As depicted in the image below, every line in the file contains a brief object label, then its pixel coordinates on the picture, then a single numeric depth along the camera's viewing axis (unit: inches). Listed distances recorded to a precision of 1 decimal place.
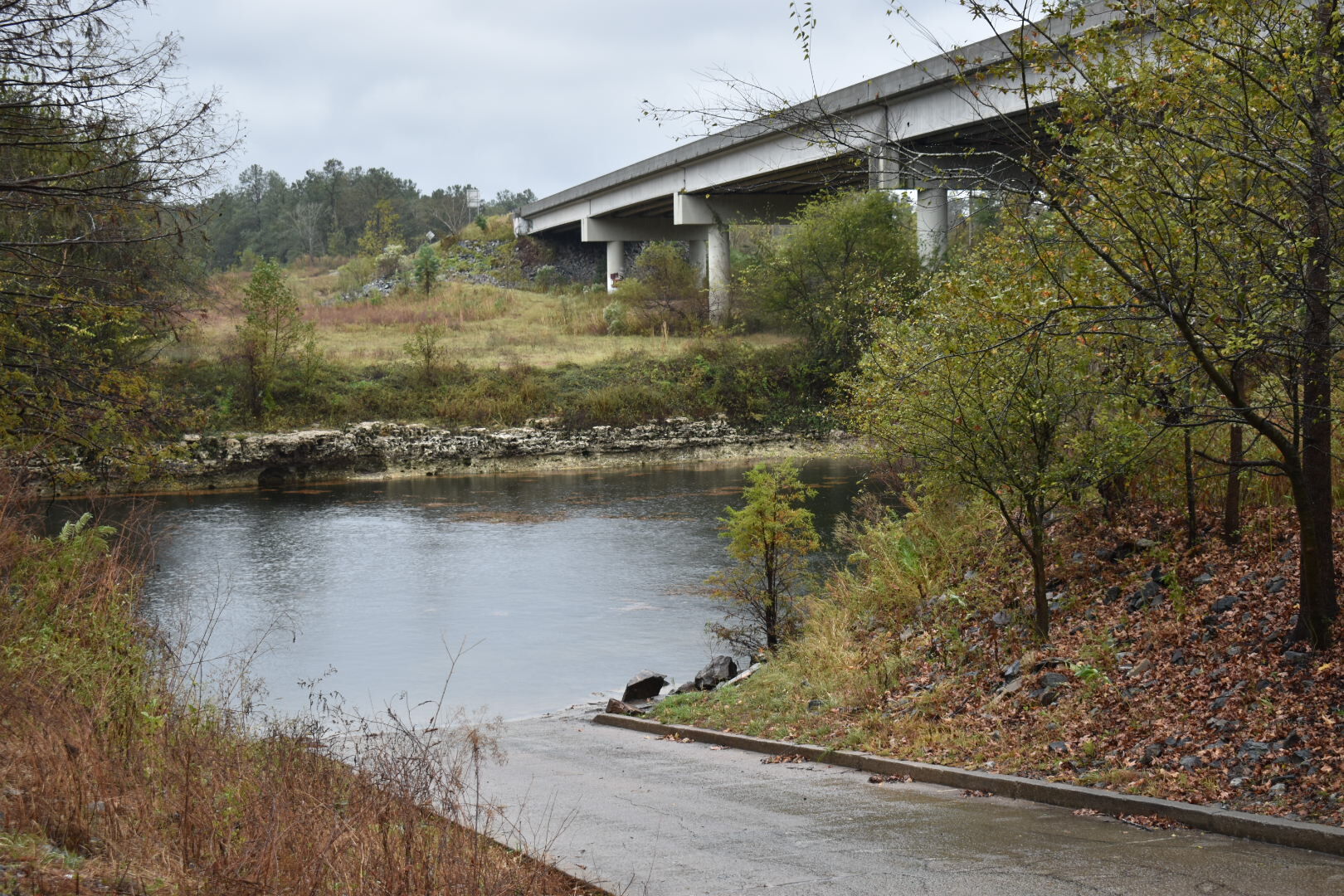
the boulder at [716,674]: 570.9
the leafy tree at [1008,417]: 405.7
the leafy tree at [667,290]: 2368.4
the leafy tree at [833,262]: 1802.4
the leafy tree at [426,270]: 2669.8
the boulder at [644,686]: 553.3
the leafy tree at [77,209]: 373.1
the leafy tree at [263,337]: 1760.6
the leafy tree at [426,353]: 1906.3
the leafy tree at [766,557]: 623.8
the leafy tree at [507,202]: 5059.1
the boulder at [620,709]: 511.5
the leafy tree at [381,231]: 3380.9
